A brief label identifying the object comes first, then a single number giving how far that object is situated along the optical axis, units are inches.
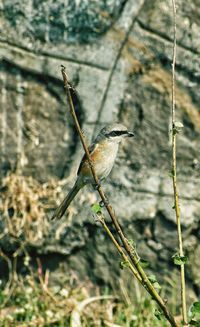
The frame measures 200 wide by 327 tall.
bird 318.6
